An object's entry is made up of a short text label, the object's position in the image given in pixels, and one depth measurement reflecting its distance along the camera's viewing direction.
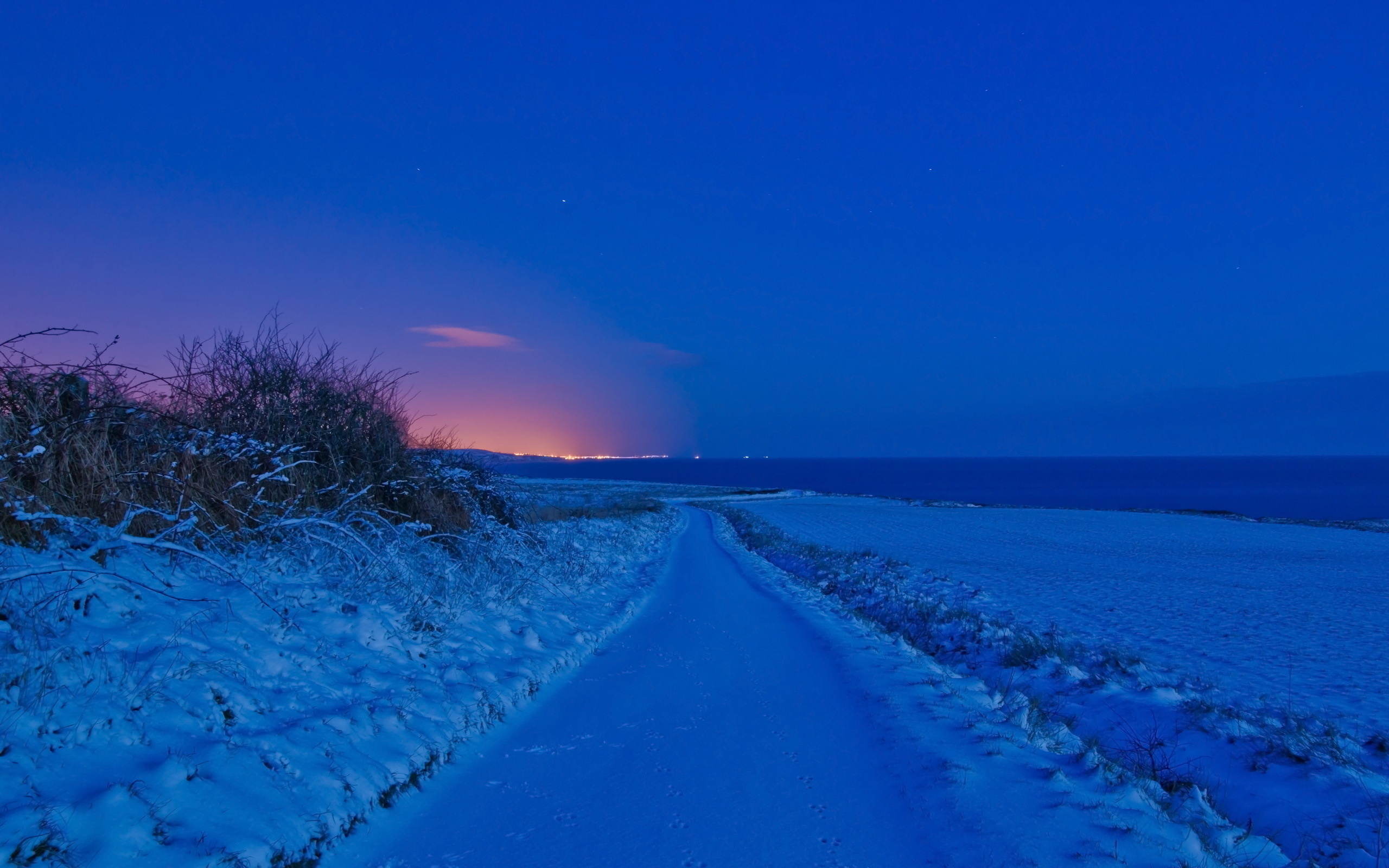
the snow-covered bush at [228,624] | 3.75
